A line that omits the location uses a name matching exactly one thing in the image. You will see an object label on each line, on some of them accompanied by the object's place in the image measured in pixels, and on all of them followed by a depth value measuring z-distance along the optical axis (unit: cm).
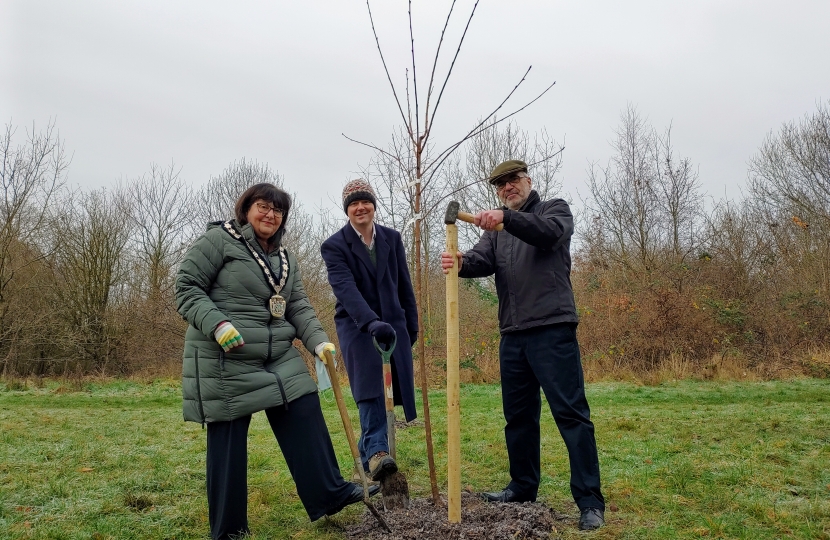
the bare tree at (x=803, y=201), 1714
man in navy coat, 383
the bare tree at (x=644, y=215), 1973
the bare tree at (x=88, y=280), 1950
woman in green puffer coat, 338
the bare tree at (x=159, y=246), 2123
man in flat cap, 351
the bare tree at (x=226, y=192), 2377
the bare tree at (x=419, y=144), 360
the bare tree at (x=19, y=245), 1806
